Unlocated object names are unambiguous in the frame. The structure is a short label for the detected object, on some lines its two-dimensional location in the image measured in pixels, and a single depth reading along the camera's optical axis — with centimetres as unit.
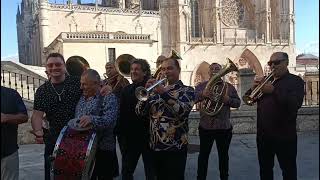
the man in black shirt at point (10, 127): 256
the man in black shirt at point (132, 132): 375
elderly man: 292
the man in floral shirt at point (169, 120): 306
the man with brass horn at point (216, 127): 402
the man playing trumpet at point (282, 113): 329
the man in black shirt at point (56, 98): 311
